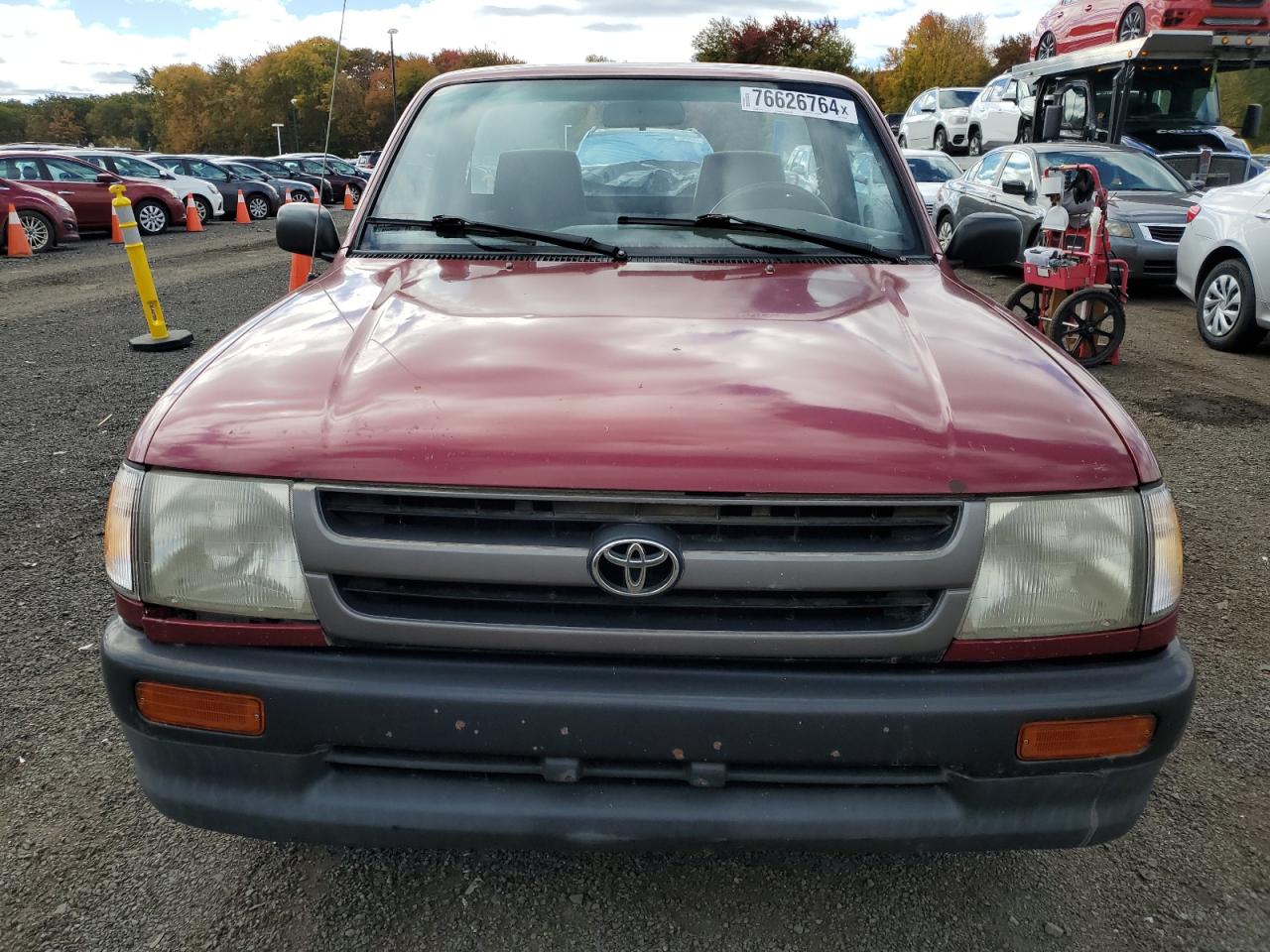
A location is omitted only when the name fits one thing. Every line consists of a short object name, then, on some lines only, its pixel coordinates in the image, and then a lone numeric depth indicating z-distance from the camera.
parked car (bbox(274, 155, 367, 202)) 30.06
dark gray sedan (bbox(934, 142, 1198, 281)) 9.87
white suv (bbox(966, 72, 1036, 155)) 21.41
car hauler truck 14.06
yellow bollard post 7.64
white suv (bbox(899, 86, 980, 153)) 23.25
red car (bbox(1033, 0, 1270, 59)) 14.32
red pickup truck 1.65
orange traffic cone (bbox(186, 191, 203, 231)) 19.88
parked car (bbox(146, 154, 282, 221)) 22.70
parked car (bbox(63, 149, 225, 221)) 19.56
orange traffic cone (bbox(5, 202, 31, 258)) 14.75
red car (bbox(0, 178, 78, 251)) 15.17
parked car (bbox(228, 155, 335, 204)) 27.86
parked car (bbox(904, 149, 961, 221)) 15.15
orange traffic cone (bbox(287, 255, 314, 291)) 7.30
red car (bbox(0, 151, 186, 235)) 16.47
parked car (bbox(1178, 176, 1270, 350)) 7.34
